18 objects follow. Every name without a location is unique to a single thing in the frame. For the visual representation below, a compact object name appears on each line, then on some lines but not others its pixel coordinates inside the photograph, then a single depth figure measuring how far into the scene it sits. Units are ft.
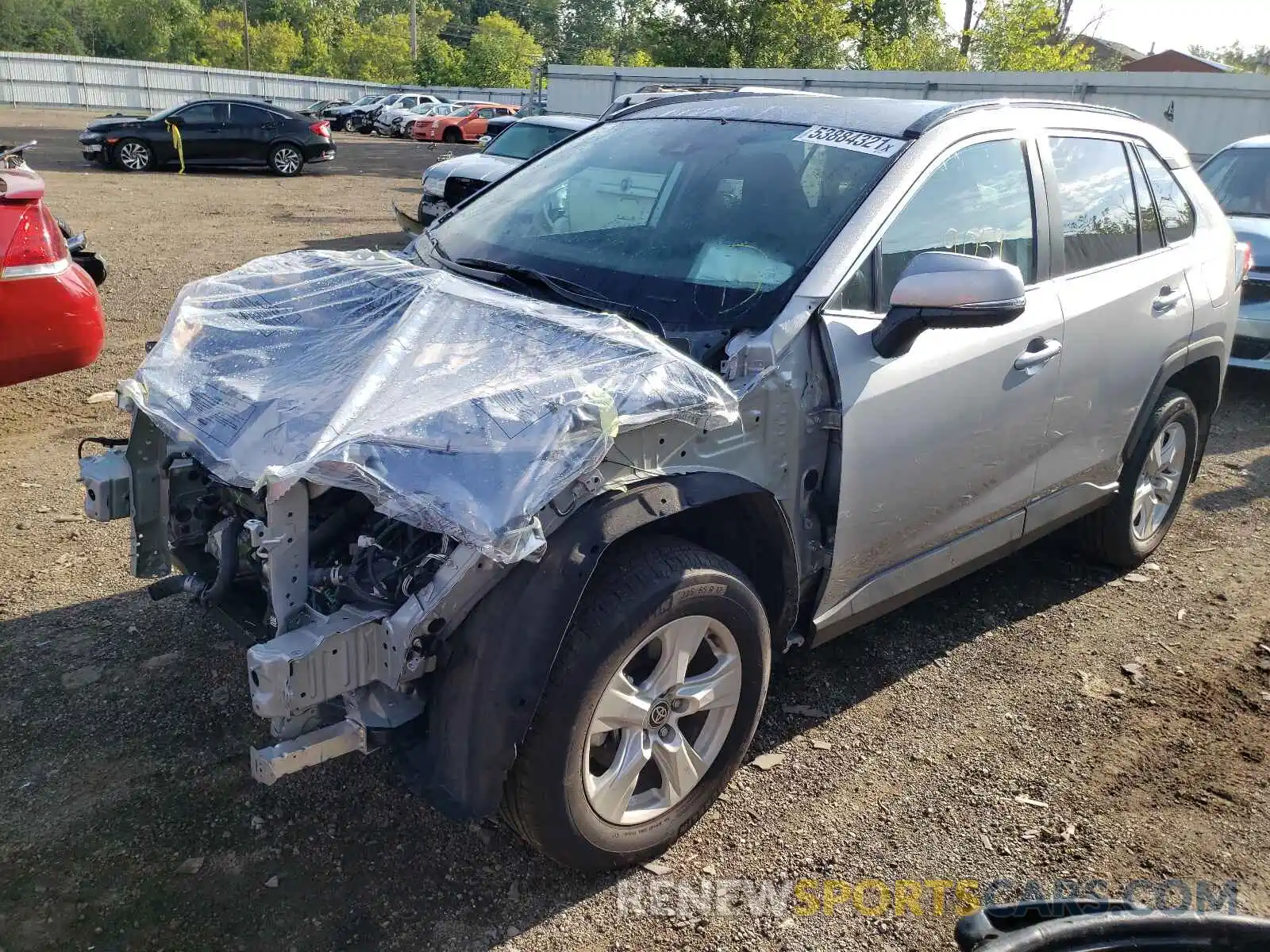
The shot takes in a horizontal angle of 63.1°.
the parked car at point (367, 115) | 133.39
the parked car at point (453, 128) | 121.60
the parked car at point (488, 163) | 40.40
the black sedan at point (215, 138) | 65.62
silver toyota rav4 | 7.71
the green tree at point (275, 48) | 242.78
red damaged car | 16.12
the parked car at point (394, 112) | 128.57
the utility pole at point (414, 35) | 211.20
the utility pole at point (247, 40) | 227.40
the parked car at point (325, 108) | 131.54
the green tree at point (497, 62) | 197.77
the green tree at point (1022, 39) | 112.27
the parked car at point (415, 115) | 125.49
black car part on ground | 6.21
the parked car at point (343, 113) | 137.08
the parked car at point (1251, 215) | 25.17
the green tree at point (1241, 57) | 226.99
